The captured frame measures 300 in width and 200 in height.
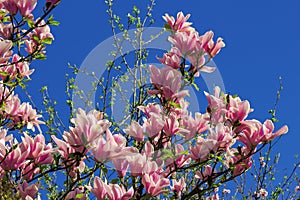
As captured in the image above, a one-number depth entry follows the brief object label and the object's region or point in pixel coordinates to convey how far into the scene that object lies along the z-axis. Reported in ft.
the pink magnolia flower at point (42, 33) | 9.14
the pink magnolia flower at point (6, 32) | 8.89
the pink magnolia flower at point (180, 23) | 9.11
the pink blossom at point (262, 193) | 16.99
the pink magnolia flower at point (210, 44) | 8.42
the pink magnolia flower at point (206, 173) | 8.60
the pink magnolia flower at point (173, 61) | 8.61
